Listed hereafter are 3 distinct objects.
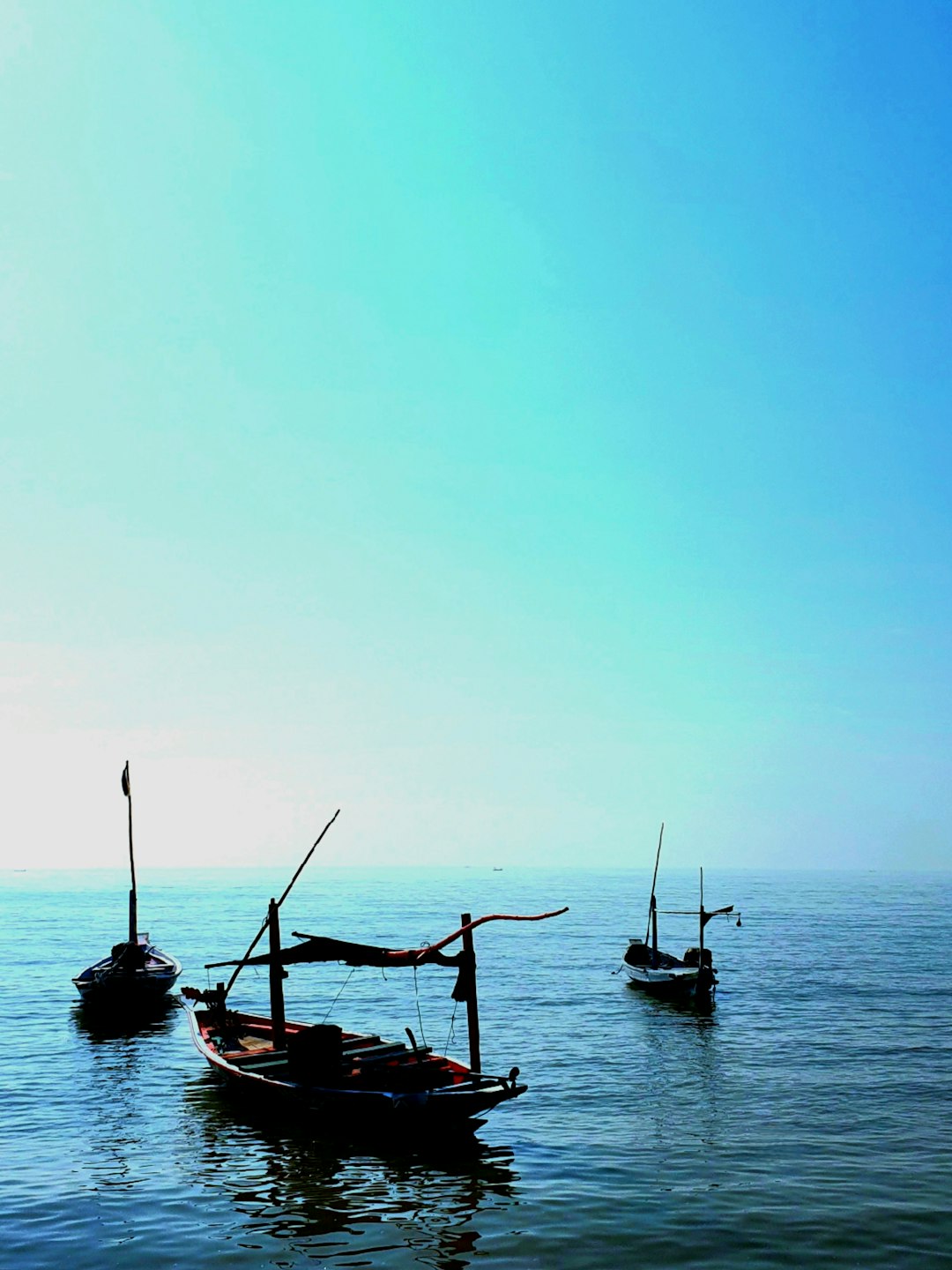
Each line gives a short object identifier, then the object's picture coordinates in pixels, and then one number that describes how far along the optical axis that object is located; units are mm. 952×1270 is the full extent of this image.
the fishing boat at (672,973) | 48688
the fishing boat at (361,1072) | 22672
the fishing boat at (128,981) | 44188
